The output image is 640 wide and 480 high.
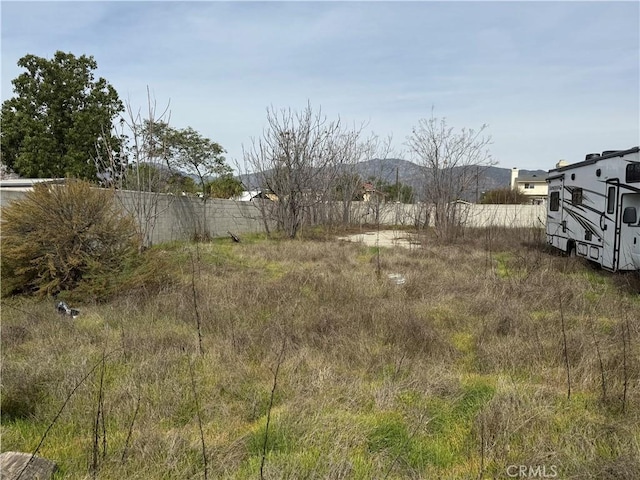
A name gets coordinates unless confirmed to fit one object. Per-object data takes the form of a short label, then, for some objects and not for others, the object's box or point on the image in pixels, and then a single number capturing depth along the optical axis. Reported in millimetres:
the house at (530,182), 68750
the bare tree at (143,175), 11953
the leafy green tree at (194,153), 38281
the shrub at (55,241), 6273
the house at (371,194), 27897
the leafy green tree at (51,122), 25359
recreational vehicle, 7977
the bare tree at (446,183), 20109
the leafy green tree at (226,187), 28625
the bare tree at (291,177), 18516
